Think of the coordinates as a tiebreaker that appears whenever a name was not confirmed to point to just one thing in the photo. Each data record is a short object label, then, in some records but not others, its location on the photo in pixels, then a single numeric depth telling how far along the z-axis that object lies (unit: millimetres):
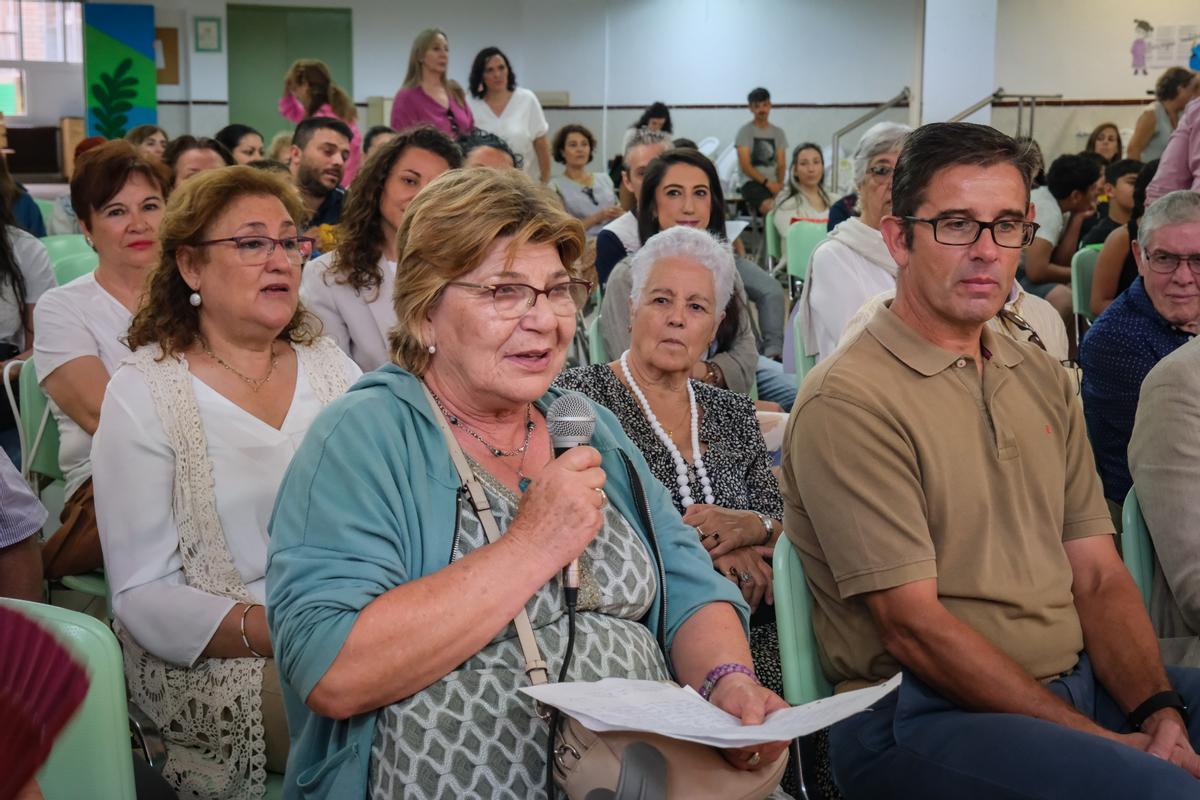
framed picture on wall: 14453
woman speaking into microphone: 1489
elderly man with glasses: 3078
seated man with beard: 5227
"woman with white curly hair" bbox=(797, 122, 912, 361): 3848
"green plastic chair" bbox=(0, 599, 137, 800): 1454
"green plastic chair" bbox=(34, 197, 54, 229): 7652
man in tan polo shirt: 1865
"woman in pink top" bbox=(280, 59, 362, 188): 7062
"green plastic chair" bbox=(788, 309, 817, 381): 3963
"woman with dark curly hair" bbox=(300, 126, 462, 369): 3611
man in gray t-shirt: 11781
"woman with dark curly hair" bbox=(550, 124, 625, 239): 8633
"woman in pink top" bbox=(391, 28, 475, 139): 6914
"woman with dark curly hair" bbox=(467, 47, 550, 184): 8141
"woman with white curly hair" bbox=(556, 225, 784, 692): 2584
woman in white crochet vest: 2117
